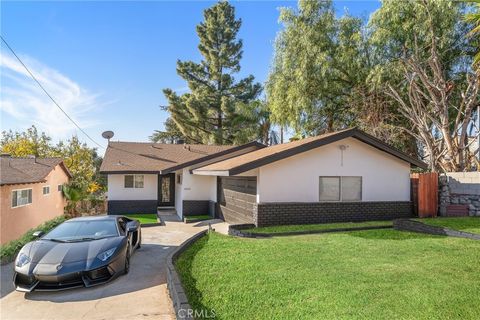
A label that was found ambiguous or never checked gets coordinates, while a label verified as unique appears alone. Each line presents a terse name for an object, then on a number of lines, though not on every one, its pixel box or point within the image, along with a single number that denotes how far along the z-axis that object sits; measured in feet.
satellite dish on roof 71.41
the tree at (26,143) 86.17
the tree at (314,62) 62.44
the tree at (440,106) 49.85
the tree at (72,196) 65.02
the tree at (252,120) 99.50
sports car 18.79
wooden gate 40.81
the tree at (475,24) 27.24
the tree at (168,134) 129.59
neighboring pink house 39.24
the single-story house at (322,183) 36.11
